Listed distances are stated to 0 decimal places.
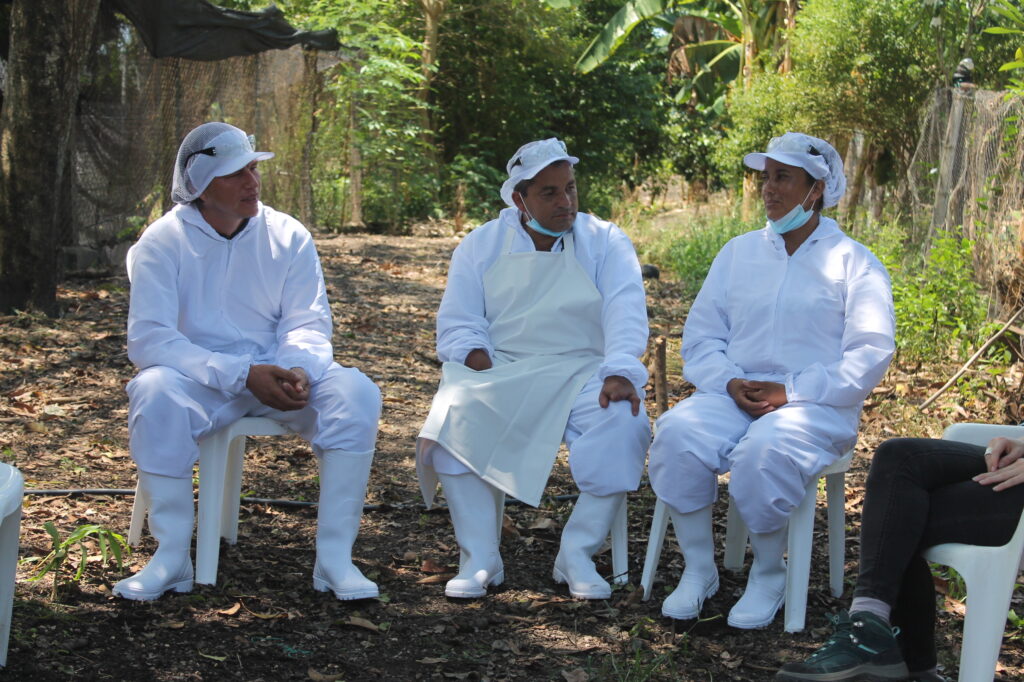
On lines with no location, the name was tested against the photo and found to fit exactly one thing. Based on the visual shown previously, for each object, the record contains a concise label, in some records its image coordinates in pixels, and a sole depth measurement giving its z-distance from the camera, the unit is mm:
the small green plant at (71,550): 3877
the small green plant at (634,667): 3490
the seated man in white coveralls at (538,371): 4227
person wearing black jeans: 3275
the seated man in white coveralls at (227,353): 3984
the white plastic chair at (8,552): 3164
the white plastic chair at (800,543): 3889
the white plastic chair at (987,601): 3086
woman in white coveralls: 3930
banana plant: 17922
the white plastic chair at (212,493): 4016
